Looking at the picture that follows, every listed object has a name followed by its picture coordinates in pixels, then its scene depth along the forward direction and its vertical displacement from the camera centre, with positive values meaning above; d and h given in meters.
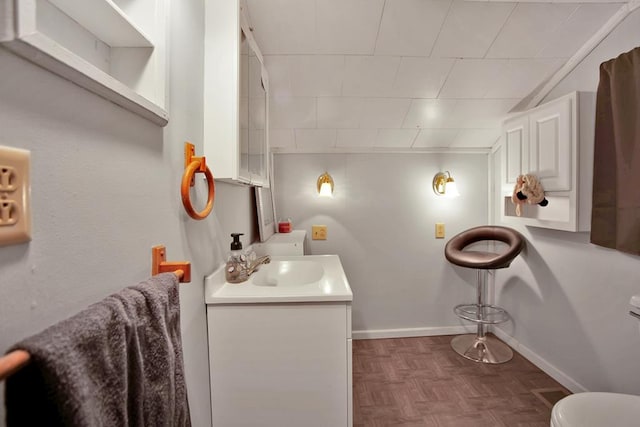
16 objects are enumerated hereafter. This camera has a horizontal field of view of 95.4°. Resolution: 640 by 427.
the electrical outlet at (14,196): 0.39 +0.02
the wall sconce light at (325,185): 2.38 +0.18
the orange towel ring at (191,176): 0.83 +0.10
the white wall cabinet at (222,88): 1.10 +0.45
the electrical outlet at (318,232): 2.51 -0.22
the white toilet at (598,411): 0.99 -0.73
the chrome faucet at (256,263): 1.43 -0.30
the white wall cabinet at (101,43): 0.40 +0.35
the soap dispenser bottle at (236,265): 1.29 -0.26
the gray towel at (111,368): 0.34 -0.23
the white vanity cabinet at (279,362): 1.12 -0.60
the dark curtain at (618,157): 1.39 +0.23
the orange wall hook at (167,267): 0.76 -0.15
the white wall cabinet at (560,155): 1.61 +0.29
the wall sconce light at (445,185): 2.48 +0.17
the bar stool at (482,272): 2.08 -0.56
